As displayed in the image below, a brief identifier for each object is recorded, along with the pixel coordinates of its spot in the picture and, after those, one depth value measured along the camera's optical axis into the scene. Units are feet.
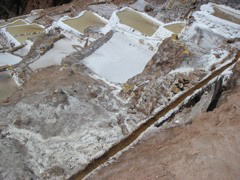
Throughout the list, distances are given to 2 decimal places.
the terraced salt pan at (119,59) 34.99
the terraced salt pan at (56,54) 39.95
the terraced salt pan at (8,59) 44.46
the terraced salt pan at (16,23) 60.05
